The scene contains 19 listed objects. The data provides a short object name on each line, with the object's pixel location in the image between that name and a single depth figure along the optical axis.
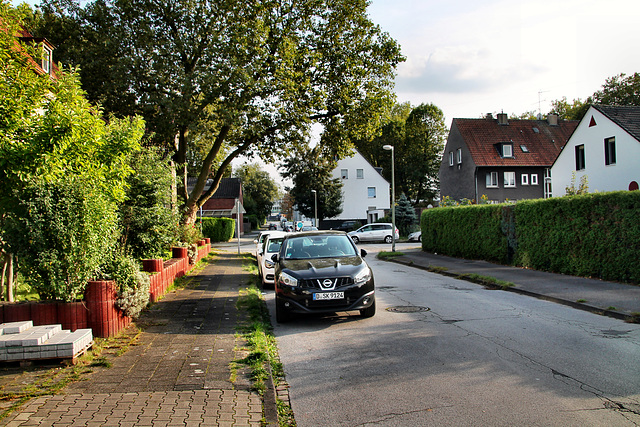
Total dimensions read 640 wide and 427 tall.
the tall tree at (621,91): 52.12
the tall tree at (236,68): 19.83
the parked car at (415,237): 40.78
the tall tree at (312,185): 60.88
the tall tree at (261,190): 93.94
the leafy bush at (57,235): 6.69
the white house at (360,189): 66.31
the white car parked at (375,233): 43.16
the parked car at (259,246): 16.71
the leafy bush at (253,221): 80.03
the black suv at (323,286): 8.63
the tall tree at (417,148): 69.81
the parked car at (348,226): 56.94
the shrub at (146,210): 12.45
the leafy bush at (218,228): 48.84
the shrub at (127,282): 7.57
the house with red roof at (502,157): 45.94
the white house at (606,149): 27.05
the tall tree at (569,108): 60.50
